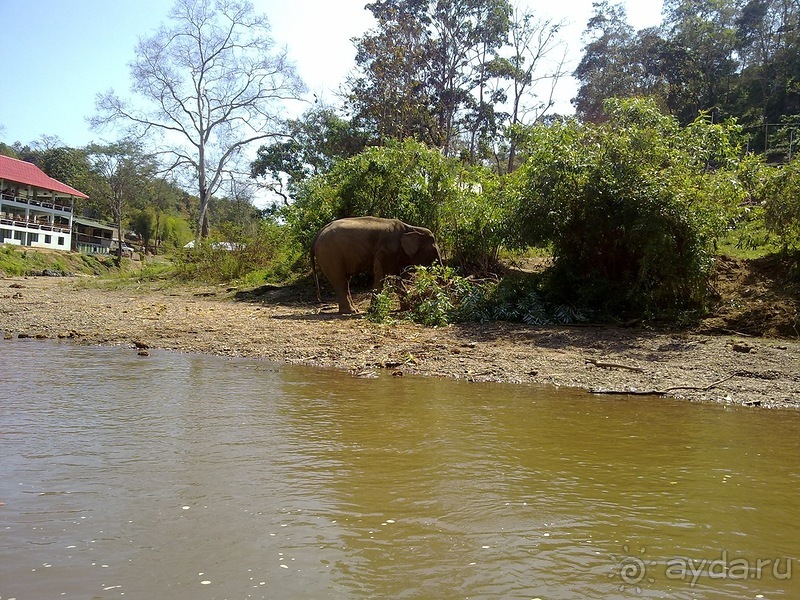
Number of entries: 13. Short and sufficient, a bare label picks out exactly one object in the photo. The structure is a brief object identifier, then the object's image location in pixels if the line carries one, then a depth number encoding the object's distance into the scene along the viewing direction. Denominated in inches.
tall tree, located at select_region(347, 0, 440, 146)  1204.5
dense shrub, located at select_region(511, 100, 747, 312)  437.1
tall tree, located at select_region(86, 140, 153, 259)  2180.1
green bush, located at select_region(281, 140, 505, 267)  628.7
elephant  559.8
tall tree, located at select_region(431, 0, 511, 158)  1282.0
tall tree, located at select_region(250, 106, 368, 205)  1218.6
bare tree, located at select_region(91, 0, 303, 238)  1359.5
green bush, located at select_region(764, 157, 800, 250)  451.2
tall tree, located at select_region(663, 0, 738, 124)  1668.3
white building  1892.6
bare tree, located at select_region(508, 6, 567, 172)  1341.0
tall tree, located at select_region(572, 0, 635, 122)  1696.6
